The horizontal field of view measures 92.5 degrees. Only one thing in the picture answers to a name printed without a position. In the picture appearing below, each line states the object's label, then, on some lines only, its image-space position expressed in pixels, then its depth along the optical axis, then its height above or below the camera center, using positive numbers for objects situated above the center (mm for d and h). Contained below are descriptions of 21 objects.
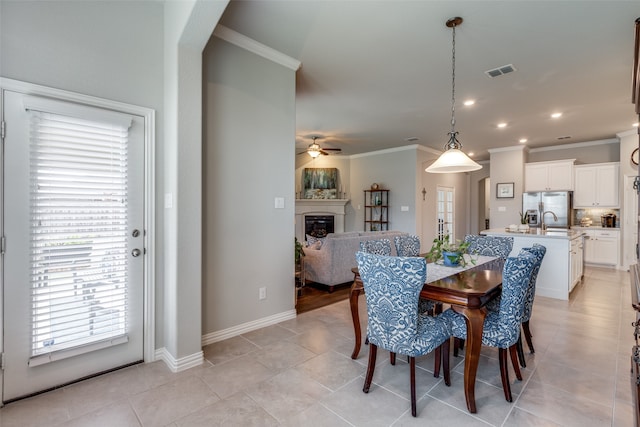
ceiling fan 6430 +1286
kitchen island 4152 -663
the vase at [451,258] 2568 -400
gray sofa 4531 -742
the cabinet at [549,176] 6848 +829
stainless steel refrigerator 6680 +104
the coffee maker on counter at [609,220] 6551 -180
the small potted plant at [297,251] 3829 -508
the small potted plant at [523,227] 4867 -251
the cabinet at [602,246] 6331 -736
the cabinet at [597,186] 6469 +565
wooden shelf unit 8320 +34
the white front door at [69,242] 1929 -215
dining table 1879 -542
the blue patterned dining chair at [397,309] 1763 -599
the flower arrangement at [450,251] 2579 -341
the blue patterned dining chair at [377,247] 2848 -344
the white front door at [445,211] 8602 +11
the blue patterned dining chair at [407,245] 3256 -370
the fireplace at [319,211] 8570 +3
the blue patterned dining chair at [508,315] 1918 -679
